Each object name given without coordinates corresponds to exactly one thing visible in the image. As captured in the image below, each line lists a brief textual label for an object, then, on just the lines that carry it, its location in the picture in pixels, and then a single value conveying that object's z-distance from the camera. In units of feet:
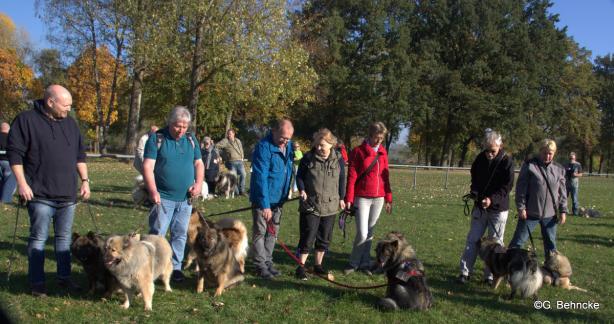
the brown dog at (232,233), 19.06
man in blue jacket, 18.04
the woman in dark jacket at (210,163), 42.45
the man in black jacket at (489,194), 18.74
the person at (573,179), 44.06
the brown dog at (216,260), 16.58
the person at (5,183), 33.06
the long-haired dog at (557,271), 19.21
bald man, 14.32
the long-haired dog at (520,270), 17.12
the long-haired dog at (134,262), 14.44
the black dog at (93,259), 15.85
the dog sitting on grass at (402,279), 15.96
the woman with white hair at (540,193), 19.30
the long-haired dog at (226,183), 43.57
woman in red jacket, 19.98
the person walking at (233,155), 45.30
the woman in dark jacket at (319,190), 18.84
